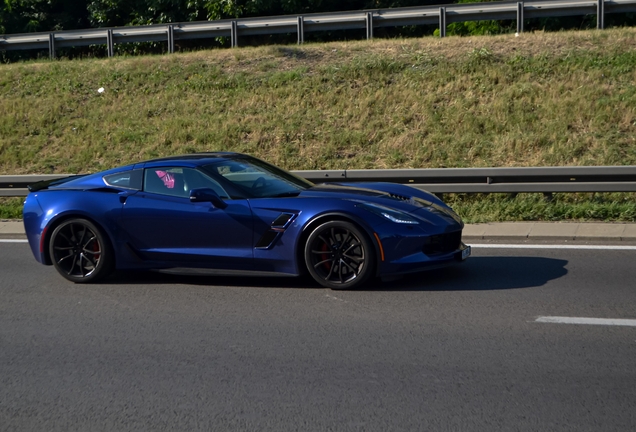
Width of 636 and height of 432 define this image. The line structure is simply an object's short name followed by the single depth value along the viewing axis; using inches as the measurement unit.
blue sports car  266.5
